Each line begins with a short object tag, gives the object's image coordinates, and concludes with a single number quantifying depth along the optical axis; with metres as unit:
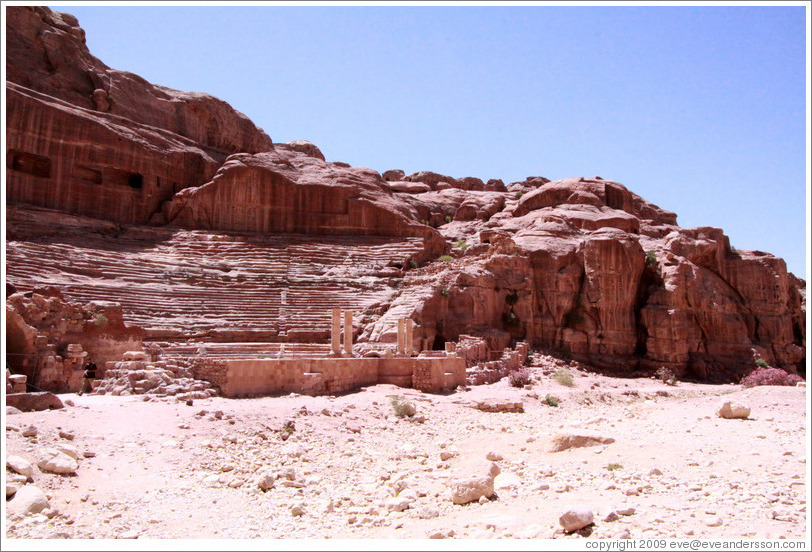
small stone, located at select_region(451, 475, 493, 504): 7.89
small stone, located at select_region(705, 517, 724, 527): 6.21
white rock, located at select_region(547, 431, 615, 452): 10.71
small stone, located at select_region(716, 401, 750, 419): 13.61
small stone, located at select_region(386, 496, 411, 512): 7.81
